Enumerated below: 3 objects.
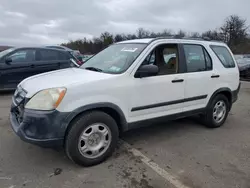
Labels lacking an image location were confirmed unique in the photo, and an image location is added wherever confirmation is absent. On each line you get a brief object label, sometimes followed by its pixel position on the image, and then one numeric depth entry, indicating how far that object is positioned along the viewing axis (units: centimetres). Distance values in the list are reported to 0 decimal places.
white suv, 274
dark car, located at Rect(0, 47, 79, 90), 716
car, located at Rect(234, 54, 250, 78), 1395
